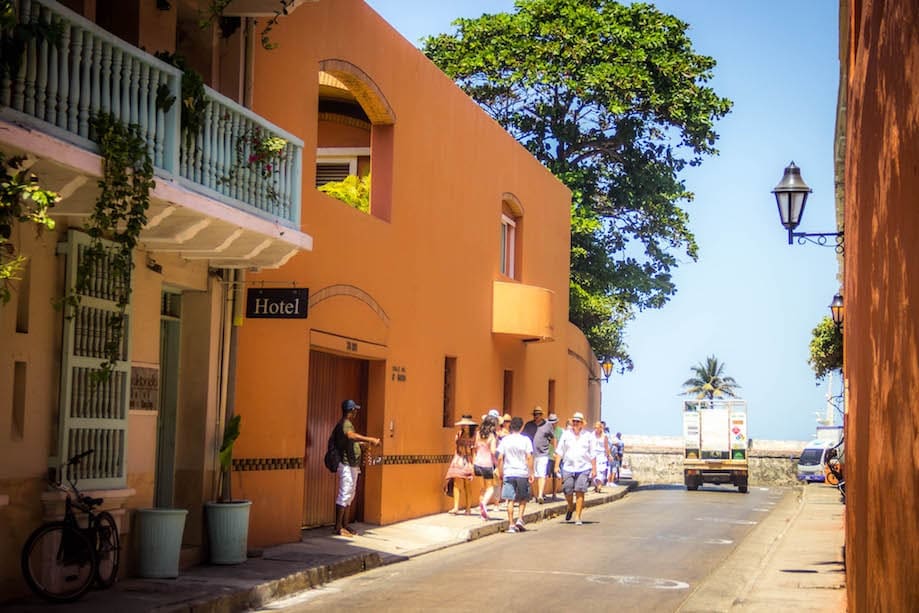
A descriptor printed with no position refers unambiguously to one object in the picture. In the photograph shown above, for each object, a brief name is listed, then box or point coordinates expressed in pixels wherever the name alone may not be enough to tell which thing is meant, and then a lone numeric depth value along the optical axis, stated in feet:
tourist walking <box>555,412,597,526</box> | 71.41
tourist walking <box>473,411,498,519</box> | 69.21
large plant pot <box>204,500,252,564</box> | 44.52
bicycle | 34.22
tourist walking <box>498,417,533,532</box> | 65.98
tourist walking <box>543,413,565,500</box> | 85.57
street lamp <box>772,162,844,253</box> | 51.55
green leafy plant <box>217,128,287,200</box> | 42.74
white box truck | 128.98
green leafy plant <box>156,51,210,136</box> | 38.96
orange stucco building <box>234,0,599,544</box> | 51.67
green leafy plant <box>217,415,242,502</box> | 45.39
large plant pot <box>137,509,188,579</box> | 40.01
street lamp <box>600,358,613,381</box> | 135.64
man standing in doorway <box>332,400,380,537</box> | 55.11
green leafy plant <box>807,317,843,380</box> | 100.96
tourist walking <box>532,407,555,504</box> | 78.05
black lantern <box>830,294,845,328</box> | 72.64
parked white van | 168.86
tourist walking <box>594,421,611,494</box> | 105.60
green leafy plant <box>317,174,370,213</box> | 64.75
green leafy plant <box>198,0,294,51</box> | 41.65
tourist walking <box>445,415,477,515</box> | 70.33
